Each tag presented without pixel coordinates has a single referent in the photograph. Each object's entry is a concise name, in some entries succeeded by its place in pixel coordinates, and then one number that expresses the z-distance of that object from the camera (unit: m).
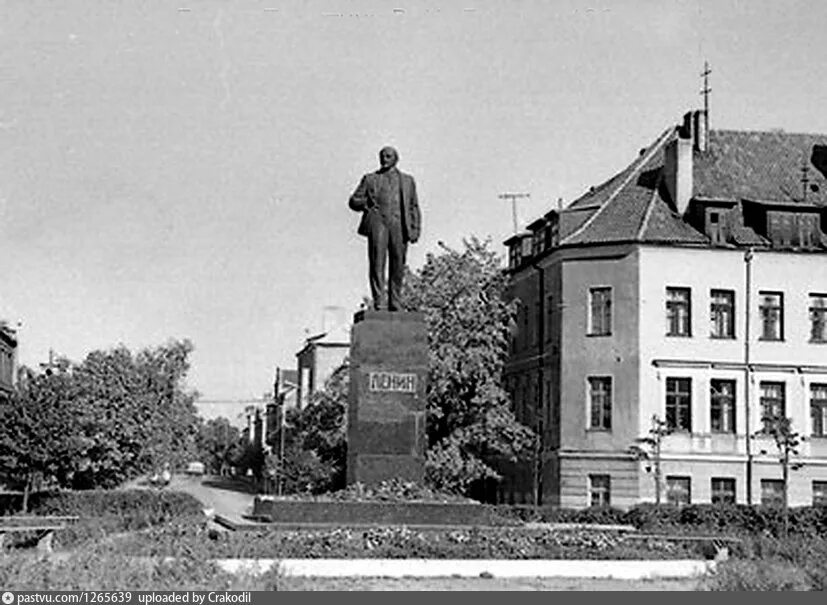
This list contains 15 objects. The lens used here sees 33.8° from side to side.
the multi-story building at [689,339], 47.50
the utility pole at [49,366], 46.42
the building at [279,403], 106.25
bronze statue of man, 24.84
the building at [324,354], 102.38
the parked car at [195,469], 154.43
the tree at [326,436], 48.72
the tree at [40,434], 42.69
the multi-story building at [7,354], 86.56
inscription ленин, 23.70
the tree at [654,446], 45.22
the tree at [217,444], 166.38
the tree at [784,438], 42.28
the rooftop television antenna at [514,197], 59.56
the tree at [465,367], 47.94
